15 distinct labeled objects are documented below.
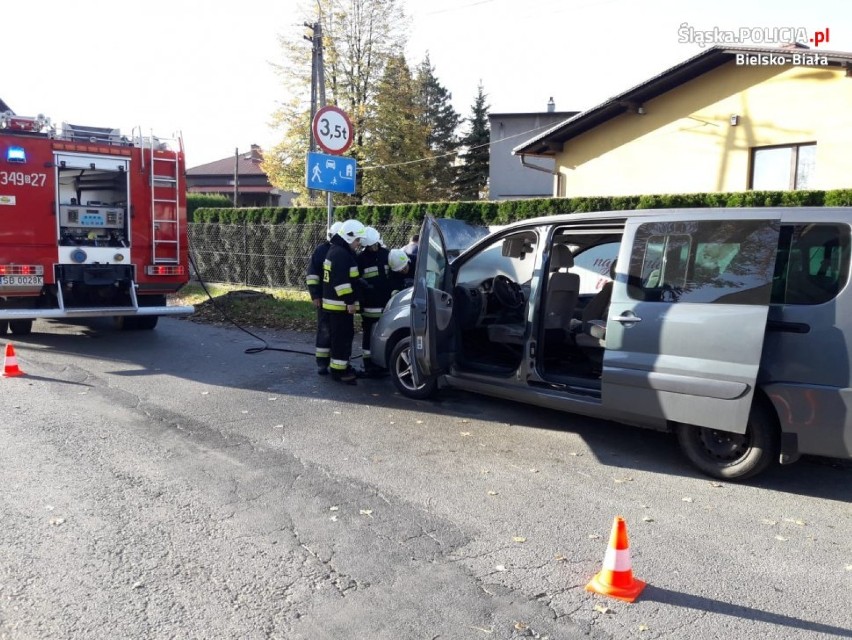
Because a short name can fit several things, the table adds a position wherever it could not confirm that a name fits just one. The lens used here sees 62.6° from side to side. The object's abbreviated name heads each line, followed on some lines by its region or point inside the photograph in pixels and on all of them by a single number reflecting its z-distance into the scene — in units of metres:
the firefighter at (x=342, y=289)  7.55
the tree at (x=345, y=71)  30.20
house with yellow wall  12.66
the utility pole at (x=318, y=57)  17.74
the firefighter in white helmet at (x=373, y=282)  8.08
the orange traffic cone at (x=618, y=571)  3.22
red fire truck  9.41
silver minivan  4.31
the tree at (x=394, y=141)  30.53
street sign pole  9.37
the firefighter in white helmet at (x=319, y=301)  8.00
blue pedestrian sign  9.64
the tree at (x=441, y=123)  46.84
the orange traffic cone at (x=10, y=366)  7.68
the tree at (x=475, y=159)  46.34
